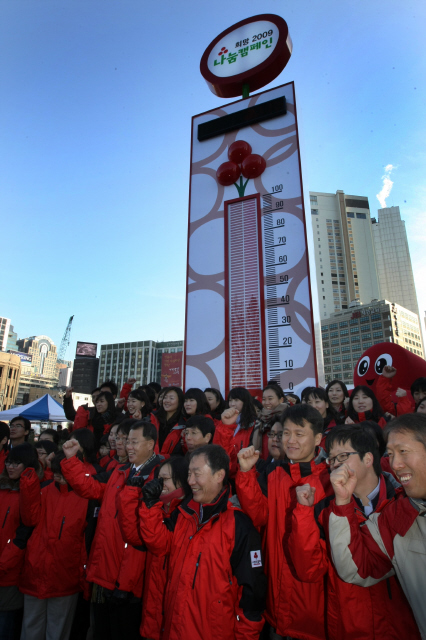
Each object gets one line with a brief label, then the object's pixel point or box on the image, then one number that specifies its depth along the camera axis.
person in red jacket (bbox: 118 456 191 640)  2.02
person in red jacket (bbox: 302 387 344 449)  3.27
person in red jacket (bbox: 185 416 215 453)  2.86
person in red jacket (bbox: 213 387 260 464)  2.69
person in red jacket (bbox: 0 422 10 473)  3.55
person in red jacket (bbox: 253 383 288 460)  3.00
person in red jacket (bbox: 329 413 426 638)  1.41
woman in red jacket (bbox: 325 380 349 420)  3.91
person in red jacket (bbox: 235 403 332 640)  1.79
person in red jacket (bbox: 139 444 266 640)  1.71
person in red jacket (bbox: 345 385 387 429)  3.36
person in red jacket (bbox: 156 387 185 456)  3.42
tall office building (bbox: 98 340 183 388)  74.50
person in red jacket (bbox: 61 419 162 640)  2.29
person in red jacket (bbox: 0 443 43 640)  2.73
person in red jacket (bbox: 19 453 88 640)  2.55
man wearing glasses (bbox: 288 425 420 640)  1.57
